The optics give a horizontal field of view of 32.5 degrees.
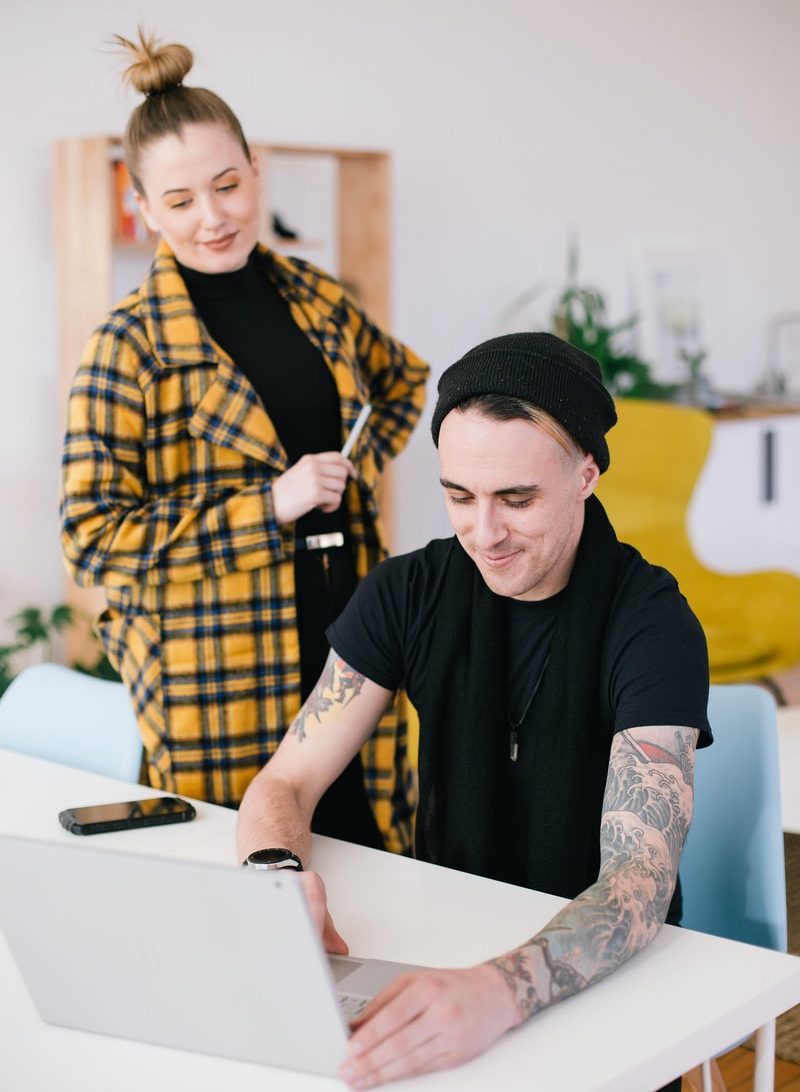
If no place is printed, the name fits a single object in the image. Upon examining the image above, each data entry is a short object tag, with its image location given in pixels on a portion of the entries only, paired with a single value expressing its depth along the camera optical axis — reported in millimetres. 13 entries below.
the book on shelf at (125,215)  3885
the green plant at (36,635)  3992
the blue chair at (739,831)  1750
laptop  1054
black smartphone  1747
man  1446
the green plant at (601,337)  5012
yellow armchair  4387
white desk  1154
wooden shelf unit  3816
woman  2096
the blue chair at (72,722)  2123
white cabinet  5516
